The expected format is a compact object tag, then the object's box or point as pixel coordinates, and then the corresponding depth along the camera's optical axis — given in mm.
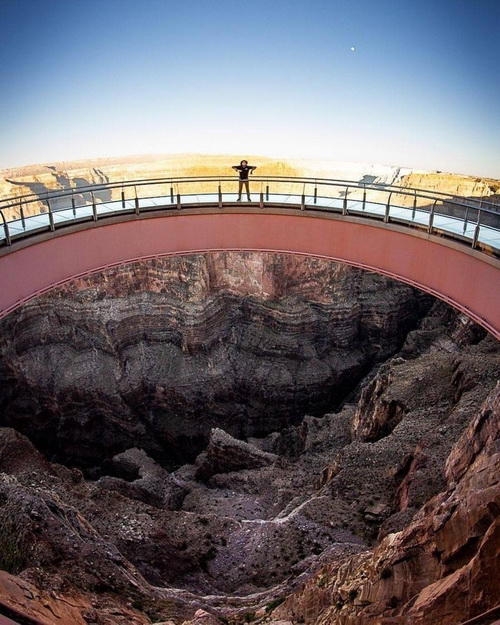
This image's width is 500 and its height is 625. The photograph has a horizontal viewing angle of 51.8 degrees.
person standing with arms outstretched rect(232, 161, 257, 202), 19172
